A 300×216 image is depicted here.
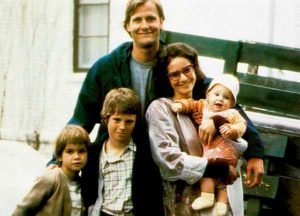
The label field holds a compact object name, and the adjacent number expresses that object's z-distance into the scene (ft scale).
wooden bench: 14.55
